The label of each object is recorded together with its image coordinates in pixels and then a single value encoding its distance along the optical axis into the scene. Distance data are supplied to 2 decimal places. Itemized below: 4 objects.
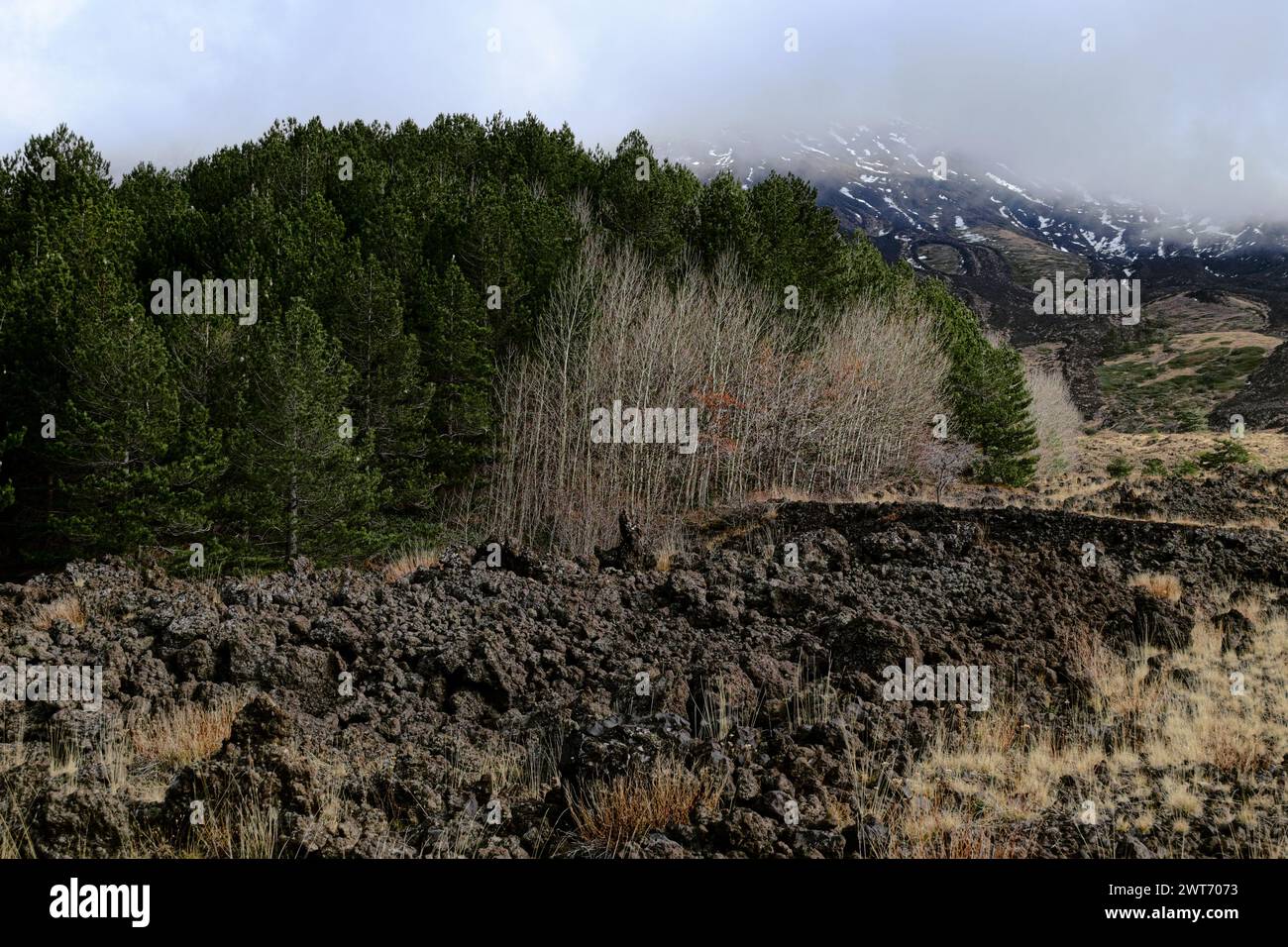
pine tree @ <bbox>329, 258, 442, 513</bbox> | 26.05
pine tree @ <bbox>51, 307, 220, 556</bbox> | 19.00
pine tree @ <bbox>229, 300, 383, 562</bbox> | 21.05
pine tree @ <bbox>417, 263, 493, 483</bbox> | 28.44
